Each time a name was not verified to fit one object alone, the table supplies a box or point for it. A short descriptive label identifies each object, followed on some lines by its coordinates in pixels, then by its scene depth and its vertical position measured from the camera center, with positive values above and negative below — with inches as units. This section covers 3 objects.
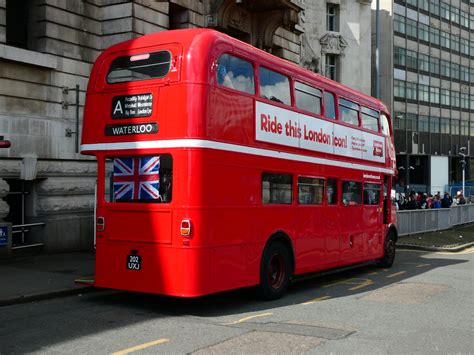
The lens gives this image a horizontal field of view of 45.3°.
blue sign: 523.2 -46.7
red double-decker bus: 335.0 +16.0
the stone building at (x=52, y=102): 558.3 +86.1
